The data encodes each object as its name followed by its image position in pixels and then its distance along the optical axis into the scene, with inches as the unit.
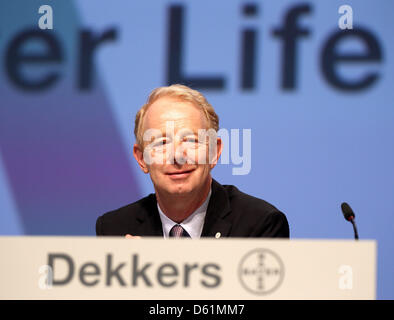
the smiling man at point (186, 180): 167.2
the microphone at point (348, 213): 157.9
